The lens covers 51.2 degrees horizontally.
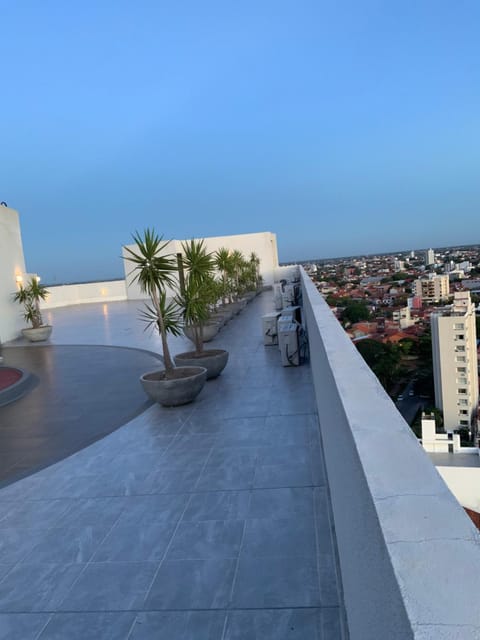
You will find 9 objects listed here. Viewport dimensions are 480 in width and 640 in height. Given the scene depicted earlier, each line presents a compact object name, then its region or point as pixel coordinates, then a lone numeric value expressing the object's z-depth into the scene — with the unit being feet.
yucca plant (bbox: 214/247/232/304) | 48.48
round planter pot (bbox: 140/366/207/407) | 19.12
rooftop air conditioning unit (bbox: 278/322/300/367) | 24.76
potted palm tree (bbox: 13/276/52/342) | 45.32
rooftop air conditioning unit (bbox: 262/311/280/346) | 31.40
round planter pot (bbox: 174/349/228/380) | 23.21
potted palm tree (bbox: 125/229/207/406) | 19.22
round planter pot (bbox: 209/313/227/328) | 39.09
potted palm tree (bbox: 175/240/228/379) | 23.50
